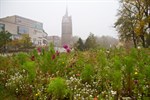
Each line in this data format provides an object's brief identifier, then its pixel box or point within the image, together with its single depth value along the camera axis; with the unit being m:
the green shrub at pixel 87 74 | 2.62
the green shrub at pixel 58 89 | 2.04
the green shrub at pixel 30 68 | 2.42
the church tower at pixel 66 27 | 51.21
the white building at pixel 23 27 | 34.08
